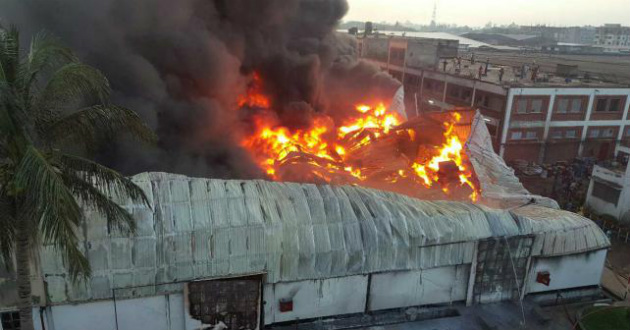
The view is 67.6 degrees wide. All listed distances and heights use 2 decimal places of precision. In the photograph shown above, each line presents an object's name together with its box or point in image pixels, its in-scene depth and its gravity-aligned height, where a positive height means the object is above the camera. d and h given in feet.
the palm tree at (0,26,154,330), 20.52 -6.35
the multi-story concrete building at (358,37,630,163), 99.91 -14.96
